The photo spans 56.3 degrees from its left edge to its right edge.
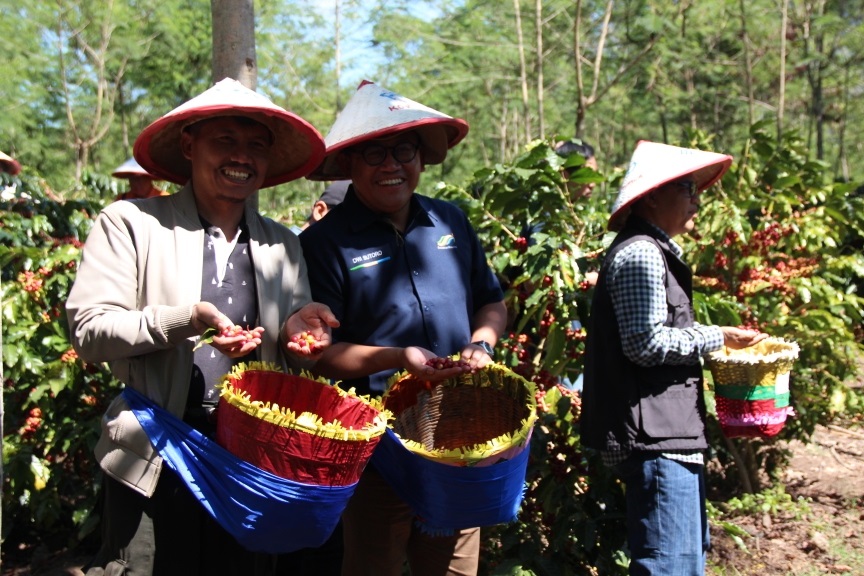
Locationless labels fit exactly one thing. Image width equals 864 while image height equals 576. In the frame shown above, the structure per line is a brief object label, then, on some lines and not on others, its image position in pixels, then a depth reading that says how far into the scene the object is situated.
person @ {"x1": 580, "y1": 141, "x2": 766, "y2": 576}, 2.48
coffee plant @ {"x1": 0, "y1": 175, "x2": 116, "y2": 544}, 3.56
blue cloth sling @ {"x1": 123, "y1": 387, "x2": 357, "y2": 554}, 1.78
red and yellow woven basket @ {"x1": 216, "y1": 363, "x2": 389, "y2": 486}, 1.73
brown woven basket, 2.34
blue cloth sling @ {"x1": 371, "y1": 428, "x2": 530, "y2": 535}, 1.98
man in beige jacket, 1.91
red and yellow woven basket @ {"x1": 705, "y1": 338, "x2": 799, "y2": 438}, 2.82
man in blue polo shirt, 2.41
